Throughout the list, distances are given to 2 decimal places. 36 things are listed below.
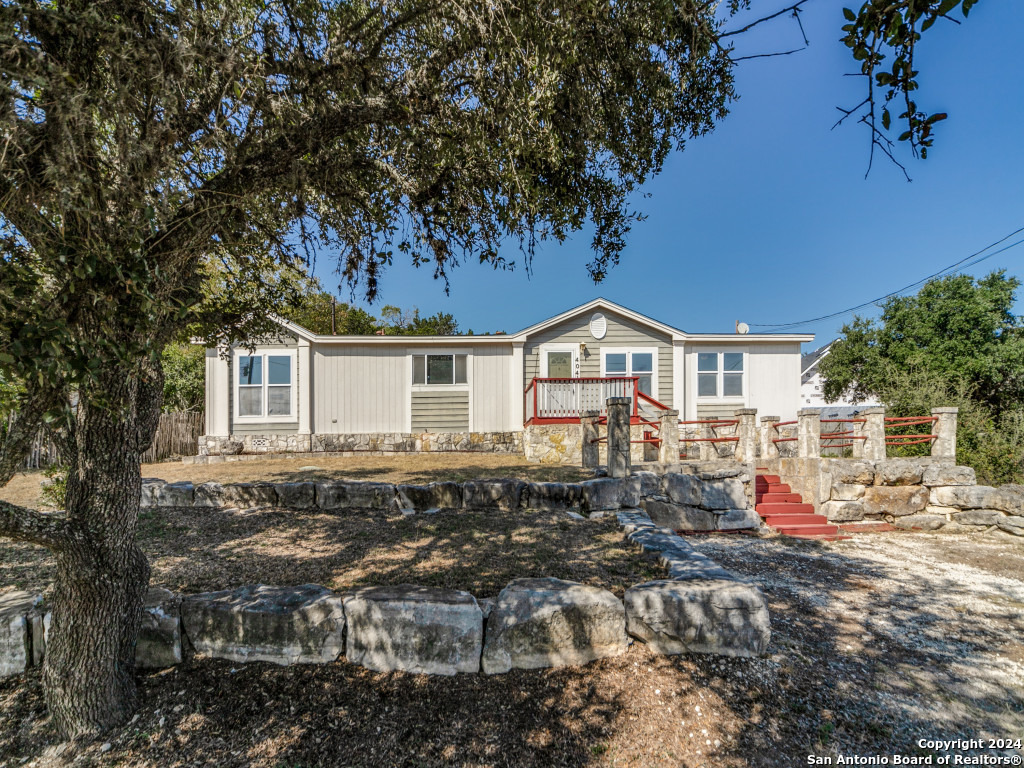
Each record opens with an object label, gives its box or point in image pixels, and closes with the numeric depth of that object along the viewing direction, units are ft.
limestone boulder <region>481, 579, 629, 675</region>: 7.78
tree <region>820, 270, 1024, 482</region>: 32.68
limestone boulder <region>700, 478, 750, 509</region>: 21.35
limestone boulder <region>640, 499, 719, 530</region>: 20.42
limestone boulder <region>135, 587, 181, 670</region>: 7.78
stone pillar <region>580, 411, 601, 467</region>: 24.93
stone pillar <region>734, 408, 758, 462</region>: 24.48
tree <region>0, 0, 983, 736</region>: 5.23
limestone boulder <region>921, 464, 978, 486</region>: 23.52
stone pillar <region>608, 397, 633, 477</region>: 18.42
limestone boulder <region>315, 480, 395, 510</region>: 16.28
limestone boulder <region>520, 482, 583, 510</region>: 16.83
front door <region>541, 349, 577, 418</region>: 33.37
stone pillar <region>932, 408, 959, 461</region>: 24.21
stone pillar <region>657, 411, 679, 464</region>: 24.64
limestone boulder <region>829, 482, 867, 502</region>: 23.39
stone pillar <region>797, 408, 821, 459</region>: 23.26
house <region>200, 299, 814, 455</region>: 35.14
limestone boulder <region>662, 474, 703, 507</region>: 20.86
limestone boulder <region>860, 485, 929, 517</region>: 23.79
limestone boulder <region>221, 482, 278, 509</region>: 16.67
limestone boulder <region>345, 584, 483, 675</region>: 7.68
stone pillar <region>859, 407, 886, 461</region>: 24.13
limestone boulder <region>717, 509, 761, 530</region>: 21.33
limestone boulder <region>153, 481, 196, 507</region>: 16.66
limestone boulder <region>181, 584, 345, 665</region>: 7.77
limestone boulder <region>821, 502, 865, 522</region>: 23.16
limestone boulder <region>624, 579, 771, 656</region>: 8.29
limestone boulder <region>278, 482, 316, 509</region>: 16.44
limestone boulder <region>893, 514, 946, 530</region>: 23.59
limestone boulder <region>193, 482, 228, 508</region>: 16.65
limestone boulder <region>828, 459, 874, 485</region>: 23.40
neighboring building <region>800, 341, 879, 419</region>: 81.10
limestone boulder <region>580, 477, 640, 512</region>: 16.80
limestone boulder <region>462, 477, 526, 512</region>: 16.63
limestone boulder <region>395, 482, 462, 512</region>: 16.28
